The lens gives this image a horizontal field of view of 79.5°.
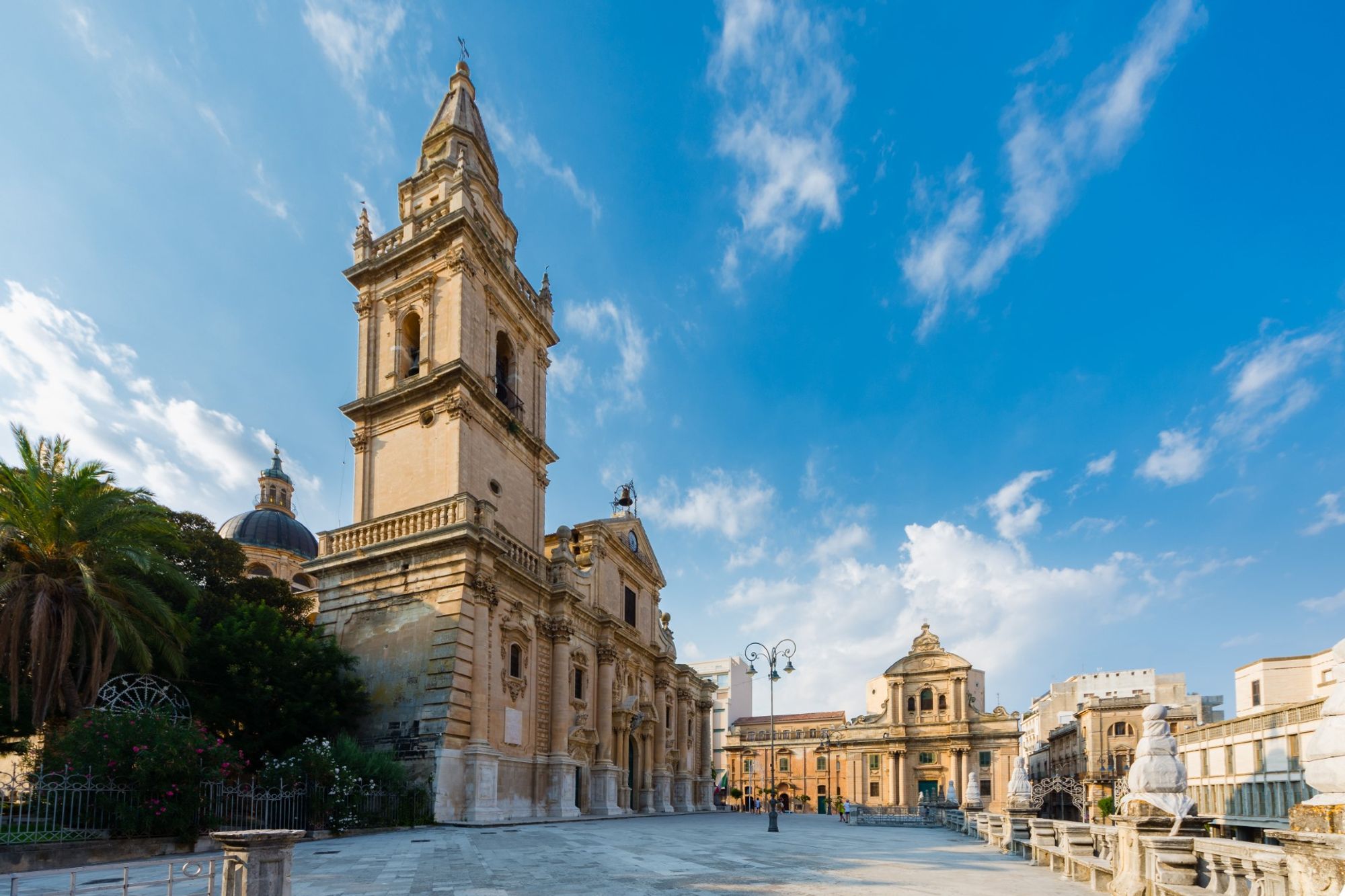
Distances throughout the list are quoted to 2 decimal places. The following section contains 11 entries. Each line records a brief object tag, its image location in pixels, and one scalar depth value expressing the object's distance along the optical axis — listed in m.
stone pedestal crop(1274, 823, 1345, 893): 4.54
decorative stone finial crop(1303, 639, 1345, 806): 4.80
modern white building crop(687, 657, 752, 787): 82.12
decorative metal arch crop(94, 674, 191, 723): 15.89
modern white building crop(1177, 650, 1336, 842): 29.02
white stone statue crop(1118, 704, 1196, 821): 9.23
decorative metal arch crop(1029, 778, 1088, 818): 39.91
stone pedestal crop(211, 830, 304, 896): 6.23
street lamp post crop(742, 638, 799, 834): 29.56
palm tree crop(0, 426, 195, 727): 16.55
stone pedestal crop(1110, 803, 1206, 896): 8.55
